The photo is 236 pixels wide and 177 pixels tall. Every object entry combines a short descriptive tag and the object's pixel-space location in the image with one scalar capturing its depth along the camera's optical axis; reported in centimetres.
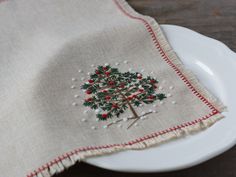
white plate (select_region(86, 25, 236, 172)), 61
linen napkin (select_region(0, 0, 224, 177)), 64
